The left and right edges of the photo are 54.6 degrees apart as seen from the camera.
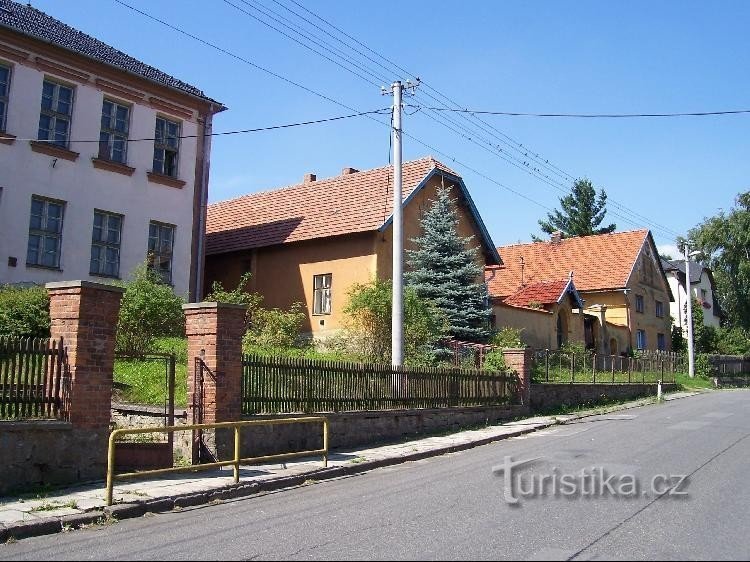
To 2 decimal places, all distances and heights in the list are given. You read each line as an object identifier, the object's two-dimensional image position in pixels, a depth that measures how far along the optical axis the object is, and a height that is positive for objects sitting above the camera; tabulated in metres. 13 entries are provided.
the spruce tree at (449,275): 25.81 +3.61
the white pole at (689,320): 40.03 +3.15
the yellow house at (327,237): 26.72 +5.28
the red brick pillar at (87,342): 10.09 +0.39
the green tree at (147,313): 18.45 +1.51
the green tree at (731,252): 55.03 +9.71
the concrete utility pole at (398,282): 17.11 +2.15
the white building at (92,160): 19.80 +6.21
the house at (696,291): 61.62 +7.79
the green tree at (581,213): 71.81 +16.14
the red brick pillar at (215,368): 11.67 +0.06
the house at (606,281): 40.75 +5.86
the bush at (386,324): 21.70 +1.56
